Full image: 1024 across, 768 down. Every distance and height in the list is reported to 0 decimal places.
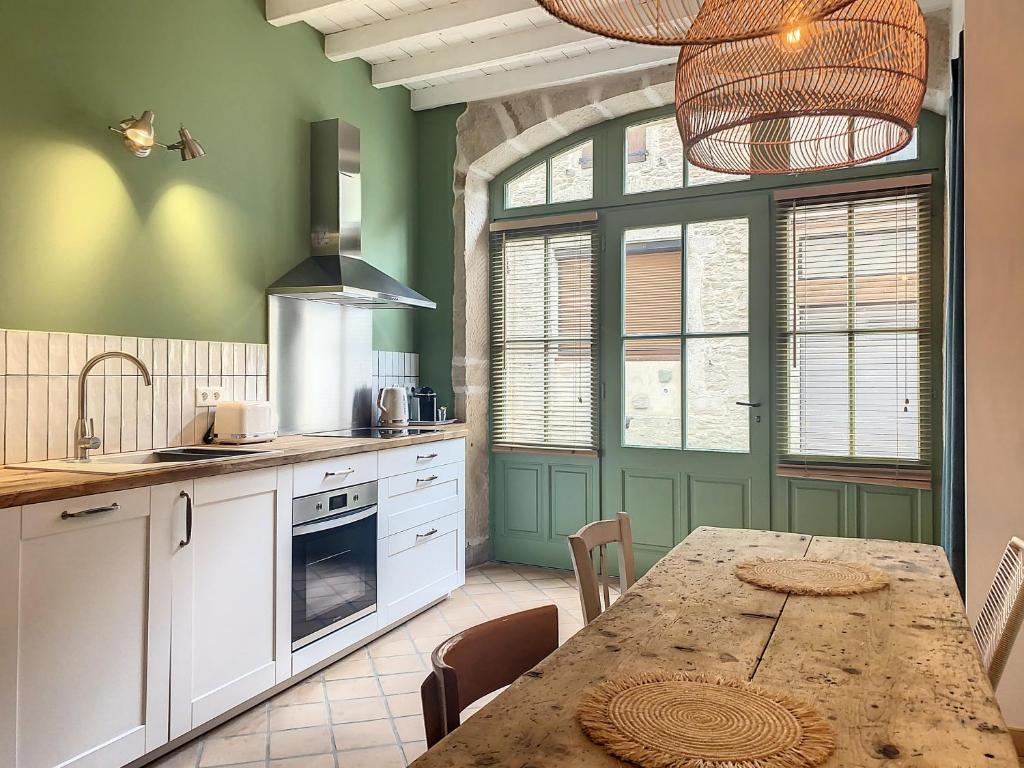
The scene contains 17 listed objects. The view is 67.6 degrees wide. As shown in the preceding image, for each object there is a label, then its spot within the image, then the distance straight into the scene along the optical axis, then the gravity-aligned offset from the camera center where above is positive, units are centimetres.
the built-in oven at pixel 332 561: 298 -72
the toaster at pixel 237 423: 323 -16
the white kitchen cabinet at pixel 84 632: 198 -70
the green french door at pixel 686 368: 414 +11
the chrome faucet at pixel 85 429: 268 -16
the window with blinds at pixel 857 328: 377 +30
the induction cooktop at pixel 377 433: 379 -24
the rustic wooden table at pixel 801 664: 103 -49
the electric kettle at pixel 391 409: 423 -13
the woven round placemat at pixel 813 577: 182 -47
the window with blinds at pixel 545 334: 465 +33
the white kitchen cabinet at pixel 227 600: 247 -74
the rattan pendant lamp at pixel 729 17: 126 +73
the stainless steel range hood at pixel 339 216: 381 +87
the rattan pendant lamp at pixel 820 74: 173 +74
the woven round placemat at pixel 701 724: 100 -48
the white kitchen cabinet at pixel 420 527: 353 -70
